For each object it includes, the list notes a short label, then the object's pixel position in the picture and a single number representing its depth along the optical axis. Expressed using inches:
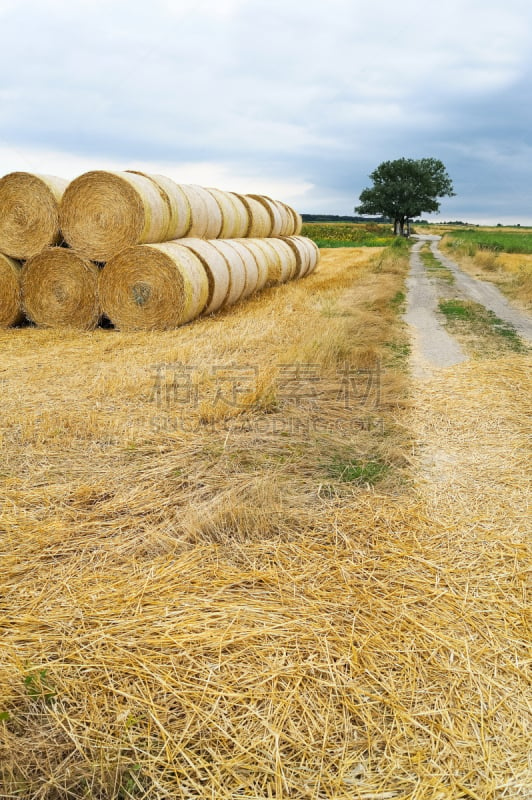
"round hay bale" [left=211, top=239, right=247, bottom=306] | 446.6
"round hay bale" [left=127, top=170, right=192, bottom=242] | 406.9
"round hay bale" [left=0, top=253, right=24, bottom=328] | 389.4
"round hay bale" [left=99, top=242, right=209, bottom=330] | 368.5
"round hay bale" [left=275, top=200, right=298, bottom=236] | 713.6
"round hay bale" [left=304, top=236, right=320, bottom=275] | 759.7
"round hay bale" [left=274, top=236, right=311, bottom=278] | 687.1
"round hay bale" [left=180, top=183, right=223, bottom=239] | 455.2
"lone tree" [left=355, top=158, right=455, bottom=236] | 2881.4
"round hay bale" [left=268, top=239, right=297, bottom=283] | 596.5
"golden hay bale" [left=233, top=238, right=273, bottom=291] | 527.8
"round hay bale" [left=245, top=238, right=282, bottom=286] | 565.6
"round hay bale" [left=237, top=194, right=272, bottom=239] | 606.5
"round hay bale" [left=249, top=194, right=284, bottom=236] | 655.8
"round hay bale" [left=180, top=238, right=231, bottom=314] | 406.0
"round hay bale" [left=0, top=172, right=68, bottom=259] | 375.6
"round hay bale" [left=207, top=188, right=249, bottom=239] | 526.6
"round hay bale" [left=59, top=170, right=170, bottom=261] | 368.5
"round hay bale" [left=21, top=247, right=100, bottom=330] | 384.5
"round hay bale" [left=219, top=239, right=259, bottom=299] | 488.1
